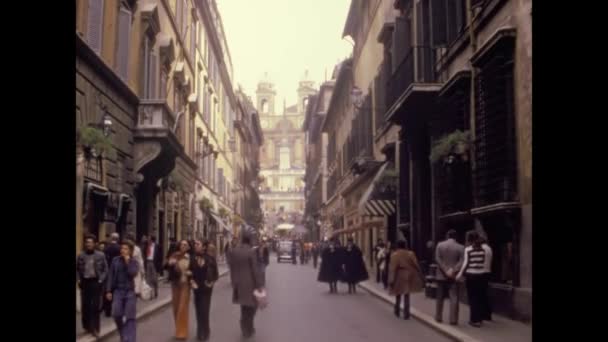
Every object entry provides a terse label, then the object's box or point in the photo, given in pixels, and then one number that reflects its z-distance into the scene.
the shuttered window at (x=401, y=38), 26.08
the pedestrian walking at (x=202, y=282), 14.48
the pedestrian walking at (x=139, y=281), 13.19
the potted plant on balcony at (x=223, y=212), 56.66
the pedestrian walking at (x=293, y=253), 60.59
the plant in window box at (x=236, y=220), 68.68
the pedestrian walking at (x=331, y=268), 28.11
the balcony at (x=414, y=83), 22.41
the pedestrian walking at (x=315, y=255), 52.52
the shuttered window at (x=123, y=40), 23.81
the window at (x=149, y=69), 27.38
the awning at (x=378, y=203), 31.00
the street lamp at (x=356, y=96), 35.47
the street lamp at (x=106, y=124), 20.59
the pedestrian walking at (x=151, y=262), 23.06
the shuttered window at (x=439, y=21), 21.97
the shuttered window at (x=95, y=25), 20.59
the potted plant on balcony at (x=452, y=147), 19.00
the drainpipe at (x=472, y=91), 18.98
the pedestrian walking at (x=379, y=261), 29.27
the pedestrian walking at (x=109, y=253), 17.94
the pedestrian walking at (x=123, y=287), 12.73
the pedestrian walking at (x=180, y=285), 14.55
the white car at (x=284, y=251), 66.75
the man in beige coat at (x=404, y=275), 18.00
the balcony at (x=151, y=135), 25.89
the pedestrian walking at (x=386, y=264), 25.69
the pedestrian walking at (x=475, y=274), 15.71
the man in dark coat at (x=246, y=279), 14.35
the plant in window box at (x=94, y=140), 17.62
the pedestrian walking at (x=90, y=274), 14.68
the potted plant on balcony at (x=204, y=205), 44.16
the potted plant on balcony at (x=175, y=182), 30.83
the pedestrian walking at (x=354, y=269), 27.84
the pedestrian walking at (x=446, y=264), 16.52
